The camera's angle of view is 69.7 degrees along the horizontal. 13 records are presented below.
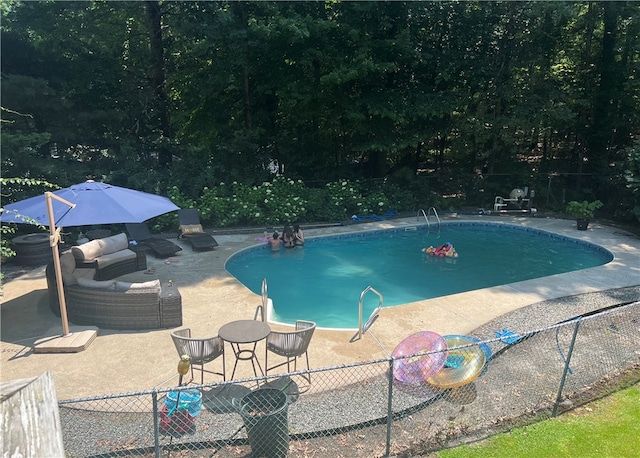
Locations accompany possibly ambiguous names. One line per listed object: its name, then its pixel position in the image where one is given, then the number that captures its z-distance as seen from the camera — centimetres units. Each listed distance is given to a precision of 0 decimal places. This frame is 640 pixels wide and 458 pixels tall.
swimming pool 1048
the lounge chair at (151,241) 1155
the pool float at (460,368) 578
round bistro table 583
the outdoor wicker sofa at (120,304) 747
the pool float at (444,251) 1349
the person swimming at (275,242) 1320
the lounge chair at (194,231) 1233
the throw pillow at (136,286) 756
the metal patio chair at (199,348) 569
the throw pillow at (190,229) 1318
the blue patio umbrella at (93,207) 732
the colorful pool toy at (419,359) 588
